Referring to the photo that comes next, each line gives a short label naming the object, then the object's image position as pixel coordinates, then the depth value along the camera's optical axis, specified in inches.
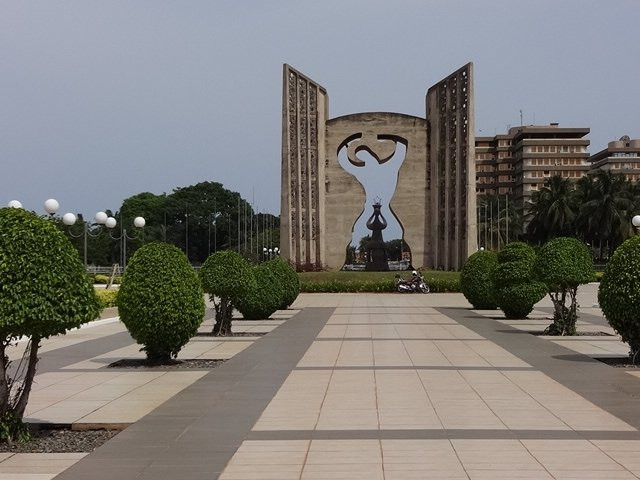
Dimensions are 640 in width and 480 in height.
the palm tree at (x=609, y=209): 2514.8
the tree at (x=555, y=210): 2691.9
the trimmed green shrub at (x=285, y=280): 938.7
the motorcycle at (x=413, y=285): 1571.1
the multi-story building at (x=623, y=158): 4175.7
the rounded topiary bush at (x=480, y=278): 1035.3
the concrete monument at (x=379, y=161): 1733.5
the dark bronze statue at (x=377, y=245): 2004.2
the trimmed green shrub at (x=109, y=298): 1019.3
